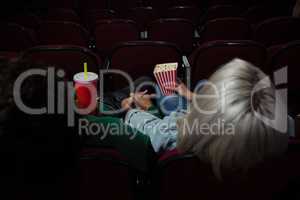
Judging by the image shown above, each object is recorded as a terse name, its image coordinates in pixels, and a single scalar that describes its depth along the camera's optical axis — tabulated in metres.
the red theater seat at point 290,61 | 1.61
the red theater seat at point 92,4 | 4.38
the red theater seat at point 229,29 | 2.29
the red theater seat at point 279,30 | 2.20
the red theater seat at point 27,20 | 2.83
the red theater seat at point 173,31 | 2.37
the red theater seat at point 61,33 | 2.28
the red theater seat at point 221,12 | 3.08
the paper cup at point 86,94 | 1.22
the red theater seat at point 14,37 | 2.07
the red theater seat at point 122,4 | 4.40
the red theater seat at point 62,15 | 2.97
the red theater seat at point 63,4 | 4.20
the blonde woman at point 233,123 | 0.79
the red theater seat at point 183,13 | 3.13
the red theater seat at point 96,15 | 3.26
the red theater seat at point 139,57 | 1.64
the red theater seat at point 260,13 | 3.00
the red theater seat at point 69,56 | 1.58
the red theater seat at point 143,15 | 3.22
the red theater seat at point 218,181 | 0.85
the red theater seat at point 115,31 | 2.38
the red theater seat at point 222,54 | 1.64
